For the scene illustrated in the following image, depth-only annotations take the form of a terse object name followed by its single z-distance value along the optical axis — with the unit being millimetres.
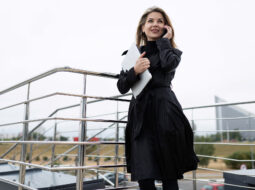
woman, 1096
